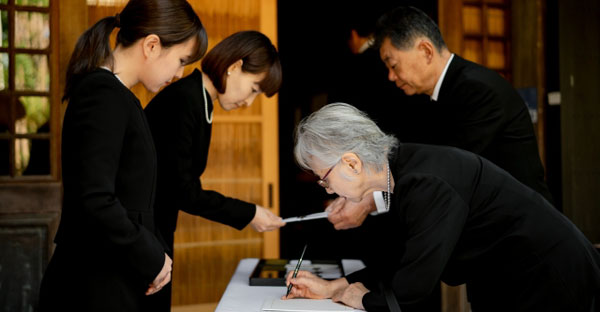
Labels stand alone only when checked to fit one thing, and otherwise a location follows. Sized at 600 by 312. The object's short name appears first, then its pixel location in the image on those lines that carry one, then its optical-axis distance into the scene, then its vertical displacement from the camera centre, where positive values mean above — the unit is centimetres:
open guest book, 140 -40
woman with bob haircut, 191 +13
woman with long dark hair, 121 -5
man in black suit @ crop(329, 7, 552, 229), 212 +20
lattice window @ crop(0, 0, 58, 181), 296 +38
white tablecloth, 147 -41
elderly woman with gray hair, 130 -18
